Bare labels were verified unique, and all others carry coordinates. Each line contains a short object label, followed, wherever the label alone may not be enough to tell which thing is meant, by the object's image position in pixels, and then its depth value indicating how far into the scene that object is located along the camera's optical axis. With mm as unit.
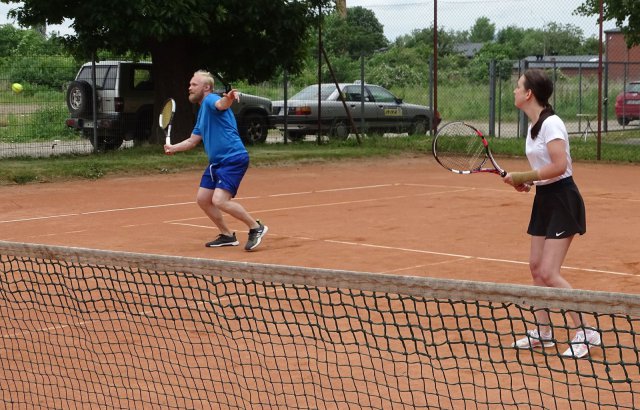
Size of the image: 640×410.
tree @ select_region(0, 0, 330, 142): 18125
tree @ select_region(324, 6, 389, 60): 55875
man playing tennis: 9695
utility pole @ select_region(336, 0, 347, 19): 21375
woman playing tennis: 5988
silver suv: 20281
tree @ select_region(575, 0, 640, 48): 22438
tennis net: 4652
